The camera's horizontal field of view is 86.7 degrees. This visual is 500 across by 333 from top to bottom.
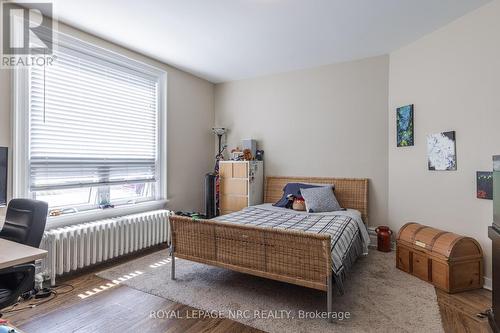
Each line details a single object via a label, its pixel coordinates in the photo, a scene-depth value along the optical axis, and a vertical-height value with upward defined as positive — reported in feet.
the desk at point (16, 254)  4.33 -1.55
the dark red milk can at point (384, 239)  11.87 -3.26
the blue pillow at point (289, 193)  13.09 -1.34
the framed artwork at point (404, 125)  11.27 +1.79
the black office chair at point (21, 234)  5.05 -1.54
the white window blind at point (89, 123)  9.18 +1.71
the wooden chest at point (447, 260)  8.18 -3.01
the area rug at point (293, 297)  6.68 -3.93
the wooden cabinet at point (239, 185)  14.19 -1.03
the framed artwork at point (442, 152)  9.69 +0.58
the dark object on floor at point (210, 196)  15.03 -1.71
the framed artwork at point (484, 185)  8.56 -0.58
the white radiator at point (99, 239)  8.64 -2.82
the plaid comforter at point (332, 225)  7.70 -2.10
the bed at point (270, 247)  6.91 -2.41
